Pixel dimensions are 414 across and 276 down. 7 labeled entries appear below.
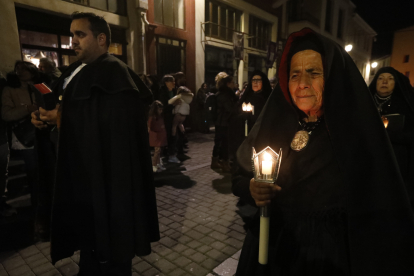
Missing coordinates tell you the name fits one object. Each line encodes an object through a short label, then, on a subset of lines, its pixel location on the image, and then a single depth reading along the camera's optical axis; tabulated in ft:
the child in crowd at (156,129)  21.57
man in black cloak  7.34
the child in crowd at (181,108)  25.19
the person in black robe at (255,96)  18.01
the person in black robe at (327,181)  4.23
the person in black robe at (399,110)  10.08
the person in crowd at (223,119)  22.35
